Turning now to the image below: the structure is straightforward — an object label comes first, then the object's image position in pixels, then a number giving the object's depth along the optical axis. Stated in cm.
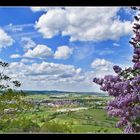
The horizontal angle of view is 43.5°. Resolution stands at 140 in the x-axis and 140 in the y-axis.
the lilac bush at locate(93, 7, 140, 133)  127
